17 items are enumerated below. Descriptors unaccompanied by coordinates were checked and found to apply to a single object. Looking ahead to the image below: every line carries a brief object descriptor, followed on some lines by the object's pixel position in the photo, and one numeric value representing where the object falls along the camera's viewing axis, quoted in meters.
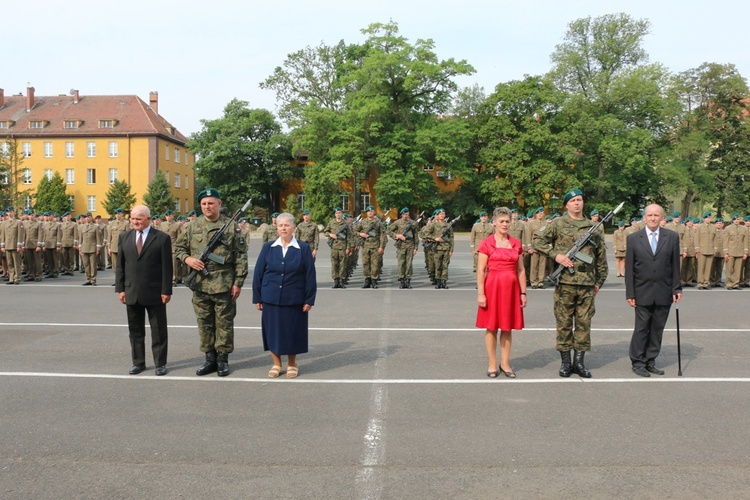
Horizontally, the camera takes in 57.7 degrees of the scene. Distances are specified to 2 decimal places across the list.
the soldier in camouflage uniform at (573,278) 7.59
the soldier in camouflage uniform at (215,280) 7.59
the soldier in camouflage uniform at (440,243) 17.83
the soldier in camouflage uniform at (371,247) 17.94
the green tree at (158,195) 70.19
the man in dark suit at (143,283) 7.69
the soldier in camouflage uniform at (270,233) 21.12
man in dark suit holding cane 7.81
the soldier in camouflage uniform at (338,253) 17.98
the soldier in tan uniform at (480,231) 19.30
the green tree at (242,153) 71.75
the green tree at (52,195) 71.75
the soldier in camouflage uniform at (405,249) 18.05
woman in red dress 7.39
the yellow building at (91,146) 77.25
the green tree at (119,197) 71.94
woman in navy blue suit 7.40
